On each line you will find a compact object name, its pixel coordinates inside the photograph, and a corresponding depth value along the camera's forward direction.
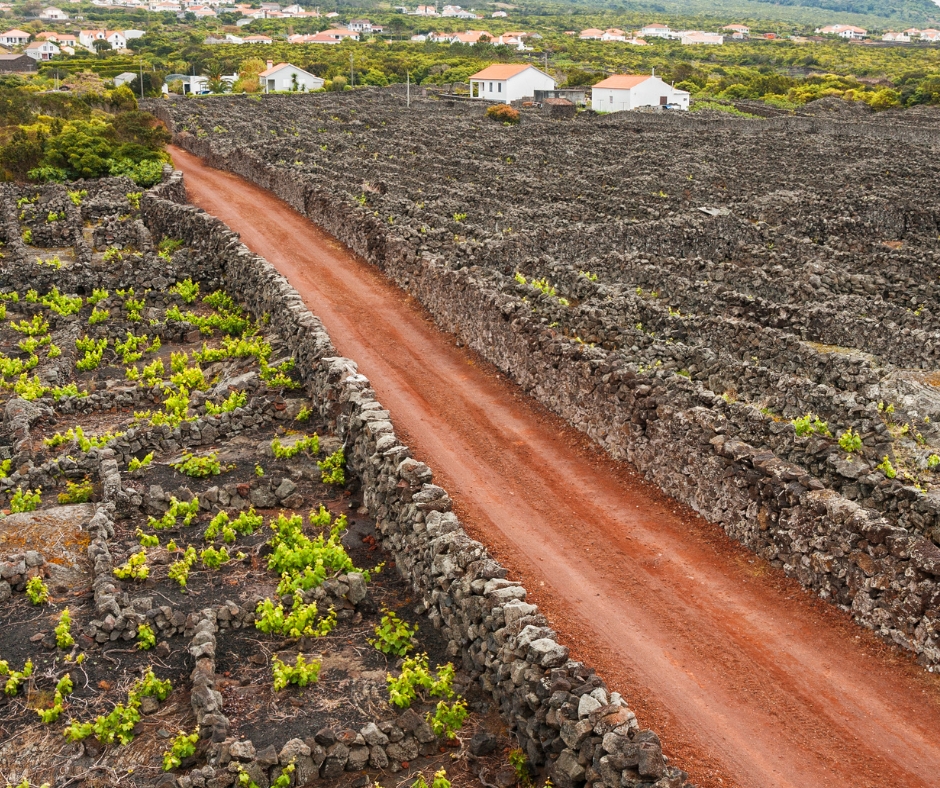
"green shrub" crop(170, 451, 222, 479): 18.94
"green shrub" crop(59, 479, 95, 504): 18.34
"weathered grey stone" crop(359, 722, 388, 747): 11.81
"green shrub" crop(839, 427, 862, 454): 17.16
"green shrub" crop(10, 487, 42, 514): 17.92
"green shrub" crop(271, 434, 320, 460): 19.70
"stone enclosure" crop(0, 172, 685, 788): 11.55
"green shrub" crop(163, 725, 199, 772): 11.45
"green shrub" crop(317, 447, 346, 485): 18.92
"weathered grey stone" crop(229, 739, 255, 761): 11.28
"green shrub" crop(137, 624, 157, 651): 13.66
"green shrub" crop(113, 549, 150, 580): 15.27
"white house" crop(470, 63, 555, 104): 101.50
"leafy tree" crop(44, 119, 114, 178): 48.25
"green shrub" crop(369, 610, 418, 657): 13.87
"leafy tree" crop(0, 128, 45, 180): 47.84
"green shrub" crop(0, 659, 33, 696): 12.61
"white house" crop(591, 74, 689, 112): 98.44
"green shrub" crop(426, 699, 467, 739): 12.08
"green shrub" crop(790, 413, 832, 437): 17.72
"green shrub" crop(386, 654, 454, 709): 12.48
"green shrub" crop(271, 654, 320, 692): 12.87
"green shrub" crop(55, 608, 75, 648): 13.47
